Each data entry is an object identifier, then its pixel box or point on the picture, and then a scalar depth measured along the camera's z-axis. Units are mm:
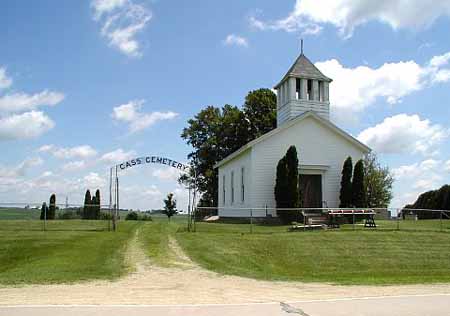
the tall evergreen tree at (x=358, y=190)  30531
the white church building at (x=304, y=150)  30734
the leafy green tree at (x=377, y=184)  58250
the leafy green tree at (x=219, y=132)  51531
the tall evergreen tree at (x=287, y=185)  29266
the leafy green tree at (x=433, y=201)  43312
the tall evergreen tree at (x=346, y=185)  30734
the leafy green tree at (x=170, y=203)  50356
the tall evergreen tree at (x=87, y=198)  46047
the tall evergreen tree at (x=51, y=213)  38469
